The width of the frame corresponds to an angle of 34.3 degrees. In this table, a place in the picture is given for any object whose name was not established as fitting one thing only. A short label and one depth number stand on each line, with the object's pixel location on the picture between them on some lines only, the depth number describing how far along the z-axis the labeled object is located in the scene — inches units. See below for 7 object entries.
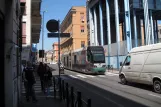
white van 539.2
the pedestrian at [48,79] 505.8
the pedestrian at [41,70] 538.6
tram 1150.3
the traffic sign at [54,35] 429.9
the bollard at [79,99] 260.1
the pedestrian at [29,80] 449.1
